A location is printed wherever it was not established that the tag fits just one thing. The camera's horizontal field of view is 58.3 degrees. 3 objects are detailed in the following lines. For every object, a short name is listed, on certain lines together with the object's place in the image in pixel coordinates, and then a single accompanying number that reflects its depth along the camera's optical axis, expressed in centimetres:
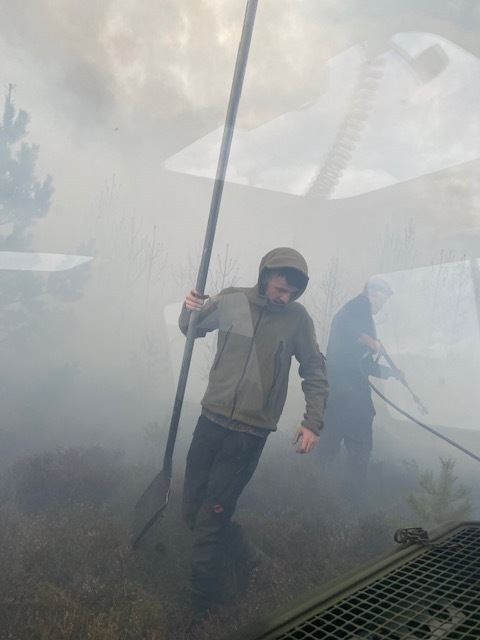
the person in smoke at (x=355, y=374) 596
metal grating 109
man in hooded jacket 310
